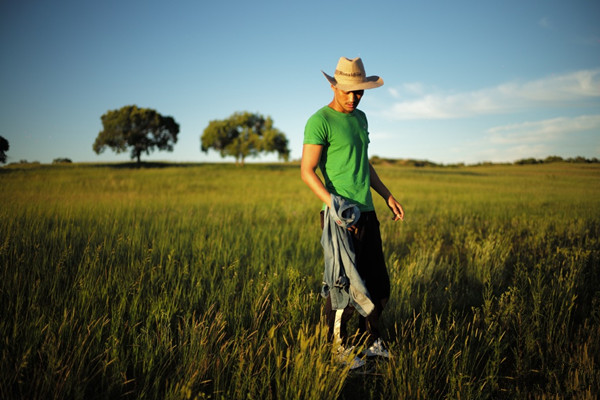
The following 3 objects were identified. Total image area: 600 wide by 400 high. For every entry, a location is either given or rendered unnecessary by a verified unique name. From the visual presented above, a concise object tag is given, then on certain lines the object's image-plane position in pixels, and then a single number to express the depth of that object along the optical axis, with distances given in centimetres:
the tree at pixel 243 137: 5306
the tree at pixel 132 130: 4681
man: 213
